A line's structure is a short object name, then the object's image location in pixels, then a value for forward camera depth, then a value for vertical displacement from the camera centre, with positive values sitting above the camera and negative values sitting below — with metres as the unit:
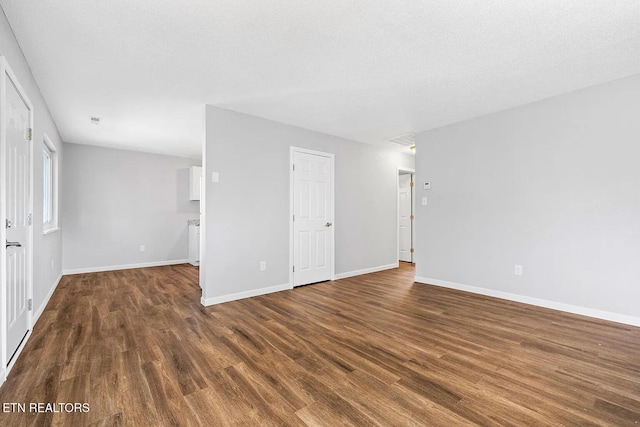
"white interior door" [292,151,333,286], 4.31 -0.05
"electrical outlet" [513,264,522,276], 3.49 -0.67
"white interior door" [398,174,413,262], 6.58 -0.08
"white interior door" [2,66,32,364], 1.99 +0.03
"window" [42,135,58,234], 4.14 +0.40
